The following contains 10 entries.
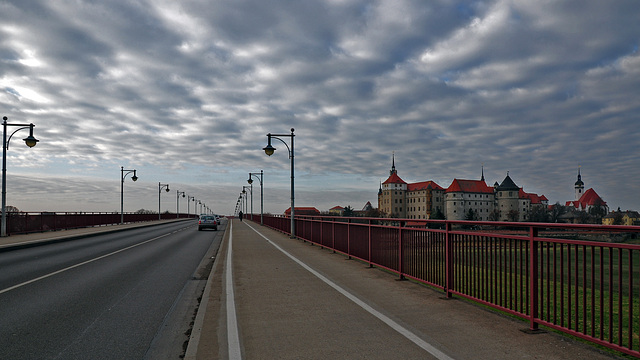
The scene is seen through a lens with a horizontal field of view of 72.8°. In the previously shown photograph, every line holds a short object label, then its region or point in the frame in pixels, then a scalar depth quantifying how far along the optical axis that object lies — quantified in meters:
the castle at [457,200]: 158.75
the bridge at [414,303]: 4.58
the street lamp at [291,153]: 23.33
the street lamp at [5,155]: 23.31
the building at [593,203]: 184.88
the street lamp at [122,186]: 41.47
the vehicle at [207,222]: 35.97
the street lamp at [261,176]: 46.37
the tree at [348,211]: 187.05
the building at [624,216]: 127.39
